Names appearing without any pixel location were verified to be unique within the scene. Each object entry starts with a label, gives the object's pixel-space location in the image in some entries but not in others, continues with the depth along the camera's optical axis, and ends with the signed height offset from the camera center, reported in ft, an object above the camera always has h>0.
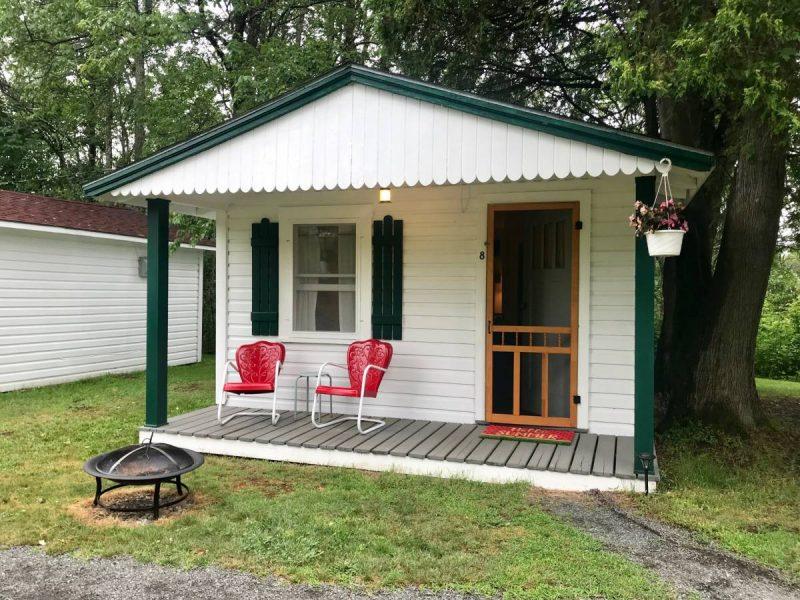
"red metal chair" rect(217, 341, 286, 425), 18.20 -2.02
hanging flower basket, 11.75 +1.39
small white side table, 18.64 -2.65
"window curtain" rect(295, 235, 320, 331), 19.56 +0.01
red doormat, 15.69 -3.67
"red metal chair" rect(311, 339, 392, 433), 16.16 -2.09
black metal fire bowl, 11.45 -3.34
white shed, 26.68 +0.08
